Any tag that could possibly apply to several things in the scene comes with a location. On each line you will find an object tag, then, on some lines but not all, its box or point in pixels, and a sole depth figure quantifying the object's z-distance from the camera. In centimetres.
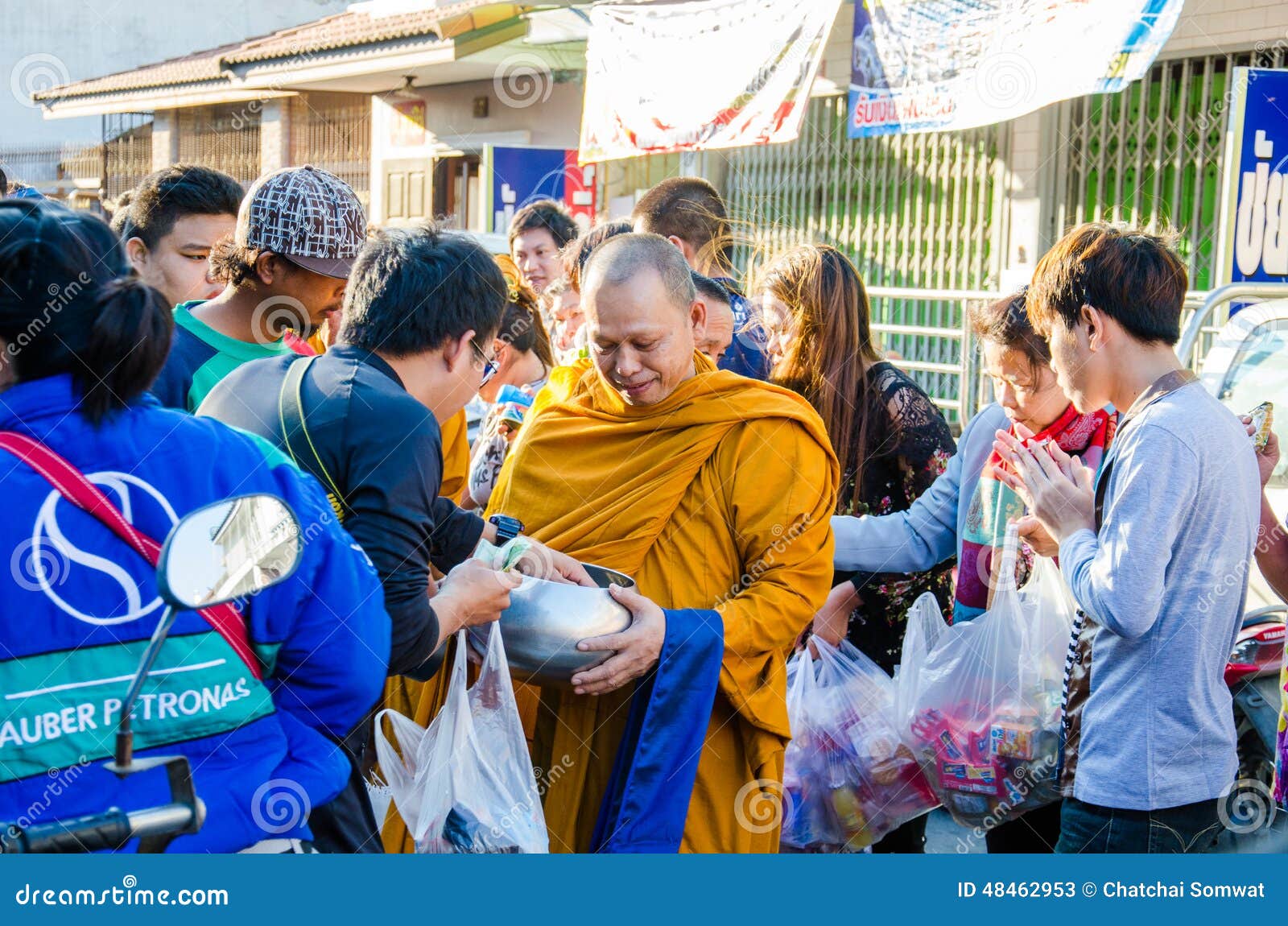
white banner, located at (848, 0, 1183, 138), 645
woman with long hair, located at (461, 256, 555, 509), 505
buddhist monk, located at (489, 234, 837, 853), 285
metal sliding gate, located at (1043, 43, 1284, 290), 805
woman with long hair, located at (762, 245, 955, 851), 379
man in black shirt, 218
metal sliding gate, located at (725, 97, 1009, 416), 962
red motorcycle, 379
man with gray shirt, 248
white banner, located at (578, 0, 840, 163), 919
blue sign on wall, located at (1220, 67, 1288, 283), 449
